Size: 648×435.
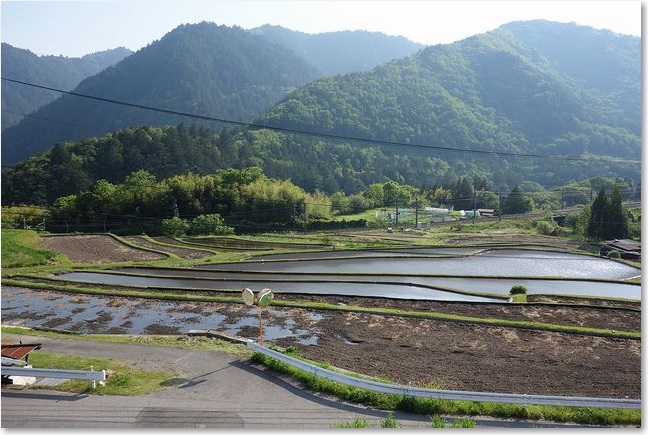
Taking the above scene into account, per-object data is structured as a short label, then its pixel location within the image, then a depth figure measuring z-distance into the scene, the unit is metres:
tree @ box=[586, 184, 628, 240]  47.28
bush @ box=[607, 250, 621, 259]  36.28
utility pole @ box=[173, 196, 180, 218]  60.62
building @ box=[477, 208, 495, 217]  81.83
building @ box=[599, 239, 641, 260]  36.27
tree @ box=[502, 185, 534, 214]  85.31
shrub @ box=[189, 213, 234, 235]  53.28
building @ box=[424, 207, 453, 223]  78.14
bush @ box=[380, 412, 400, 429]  8.18
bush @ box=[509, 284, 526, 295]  22.70
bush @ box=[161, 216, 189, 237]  52.69
